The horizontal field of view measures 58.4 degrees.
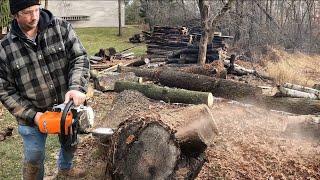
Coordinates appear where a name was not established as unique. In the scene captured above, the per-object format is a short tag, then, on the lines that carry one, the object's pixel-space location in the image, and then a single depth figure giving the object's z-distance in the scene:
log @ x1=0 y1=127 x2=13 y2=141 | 4.77
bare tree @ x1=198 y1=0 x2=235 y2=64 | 8.91
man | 2.63
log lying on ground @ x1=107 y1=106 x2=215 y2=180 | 2.75
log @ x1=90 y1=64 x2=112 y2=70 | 10.01
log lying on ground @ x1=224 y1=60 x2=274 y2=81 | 8.87
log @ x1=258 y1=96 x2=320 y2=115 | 5.60
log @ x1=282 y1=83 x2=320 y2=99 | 6.71
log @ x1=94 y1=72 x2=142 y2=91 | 7.26
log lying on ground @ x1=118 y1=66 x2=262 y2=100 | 6.21
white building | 21.94
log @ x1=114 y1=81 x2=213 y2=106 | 5.82
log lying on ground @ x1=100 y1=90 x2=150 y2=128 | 4.52
